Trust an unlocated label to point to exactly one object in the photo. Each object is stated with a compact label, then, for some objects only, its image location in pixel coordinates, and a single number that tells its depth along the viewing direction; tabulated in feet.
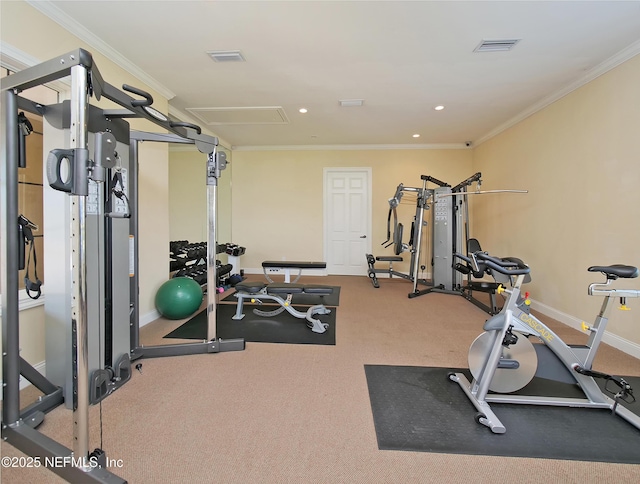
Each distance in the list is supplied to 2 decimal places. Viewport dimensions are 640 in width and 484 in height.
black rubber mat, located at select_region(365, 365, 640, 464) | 4.70
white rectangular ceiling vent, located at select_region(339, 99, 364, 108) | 11.77
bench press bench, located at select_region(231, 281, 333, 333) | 10.20
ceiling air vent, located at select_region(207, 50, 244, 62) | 8.36
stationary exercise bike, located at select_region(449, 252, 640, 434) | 5.44
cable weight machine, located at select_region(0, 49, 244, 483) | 3.56
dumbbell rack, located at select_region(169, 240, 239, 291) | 13.01
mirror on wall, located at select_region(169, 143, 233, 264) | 16.96
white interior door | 19.39
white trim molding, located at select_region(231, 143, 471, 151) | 18.45
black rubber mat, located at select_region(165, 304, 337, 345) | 9.12
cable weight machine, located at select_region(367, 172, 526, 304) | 14.60
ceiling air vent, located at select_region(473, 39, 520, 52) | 7.86
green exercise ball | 10.32
